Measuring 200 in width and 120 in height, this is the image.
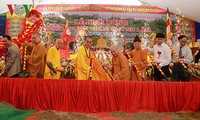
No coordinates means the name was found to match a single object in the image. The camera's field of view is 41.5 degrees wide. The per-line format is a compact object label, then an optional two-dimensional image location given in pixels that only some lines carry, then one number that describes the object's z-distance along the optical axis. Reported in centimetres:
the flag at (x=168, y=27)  990
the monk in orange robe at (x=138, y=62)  504
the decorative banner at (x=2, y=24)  1040
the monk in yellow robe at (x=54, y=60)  459
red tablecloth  395
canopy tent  948
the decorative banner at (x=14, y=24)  1045
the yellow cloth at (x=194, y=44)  973
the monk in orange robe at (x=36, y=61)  486
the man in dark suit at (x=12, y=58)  467
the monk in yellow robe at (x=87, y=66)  445
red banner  1073
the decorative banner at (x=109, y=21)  1062
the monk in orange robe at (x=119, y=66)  479
